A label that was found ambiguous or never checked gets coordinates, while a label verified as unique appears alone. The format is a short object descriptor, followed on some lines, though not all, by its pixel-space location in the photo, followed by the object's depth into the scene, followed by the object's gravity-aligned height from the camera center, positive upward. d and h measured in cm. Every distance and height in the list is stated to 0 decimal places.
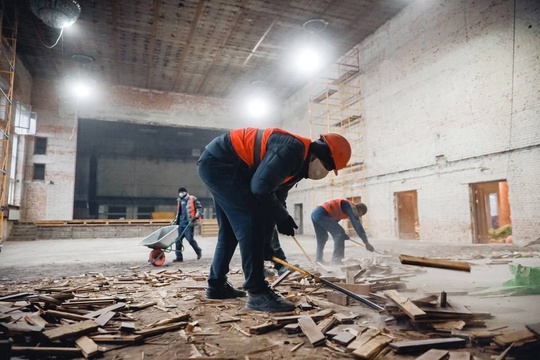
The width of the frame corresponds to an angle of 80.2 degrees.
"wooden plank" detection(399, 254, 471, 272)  258 -41
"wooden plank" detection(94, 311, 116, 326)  258 -89
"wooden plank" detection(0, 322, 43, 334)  215 -80
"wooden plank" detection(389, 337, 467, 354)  205 -86
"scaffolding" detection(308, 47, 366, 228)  1608 +502
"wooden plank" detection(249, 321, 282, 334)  245 -90
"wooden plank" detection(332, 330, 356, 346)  217 -87
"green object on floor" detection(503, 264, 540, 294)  349 -75
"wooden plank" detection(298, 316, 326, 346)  221 -87
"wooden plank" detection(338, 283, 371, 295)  350 -84
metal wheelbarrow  662 -65
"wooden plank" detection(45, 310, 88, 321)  269 -88
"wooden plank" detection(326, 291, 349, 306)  319 -88
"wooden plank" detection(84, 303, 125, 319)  276 -90
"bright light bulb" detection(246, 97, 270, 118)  2264 +743
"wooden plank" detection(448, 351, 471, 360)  188 -85
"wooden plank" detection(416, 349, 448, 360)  189 -85
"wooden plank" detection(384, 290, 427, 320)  242 -75
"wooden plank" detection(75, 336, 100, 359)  201 -88
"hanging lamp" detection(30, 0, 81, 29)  1030 +657
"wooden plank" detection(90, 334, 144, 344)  226 -90
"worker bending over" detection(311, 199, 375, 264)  637 -14
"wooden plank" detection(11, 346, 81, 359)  197 -87
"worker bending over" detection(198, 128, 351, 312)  294 +35
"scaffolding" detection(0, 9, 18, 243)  1340 +641
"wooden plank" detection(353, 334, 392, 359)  196 -87
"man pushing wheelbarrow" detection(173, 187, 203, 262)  771 -12
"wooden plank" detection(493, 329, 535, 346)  199 -79
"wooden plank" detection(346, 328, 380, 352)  209 -88
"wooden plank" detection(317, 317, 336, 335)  245 -90
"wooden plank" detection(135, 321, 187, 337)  236 -90
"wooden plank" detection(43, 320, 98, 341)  216 -84
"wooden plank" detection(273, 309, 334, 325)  262 -89
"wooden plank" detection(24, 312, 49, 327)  245 -86
